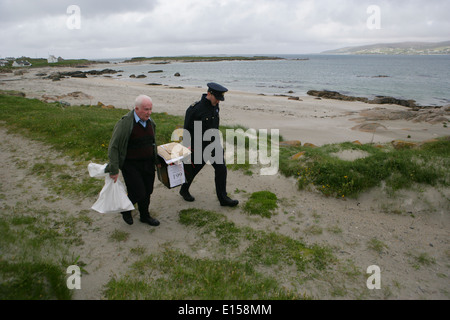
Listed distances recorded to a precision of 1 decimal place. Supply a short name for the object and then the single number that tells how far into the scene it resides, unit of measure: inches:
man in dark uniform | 216.2
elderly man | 179.6
